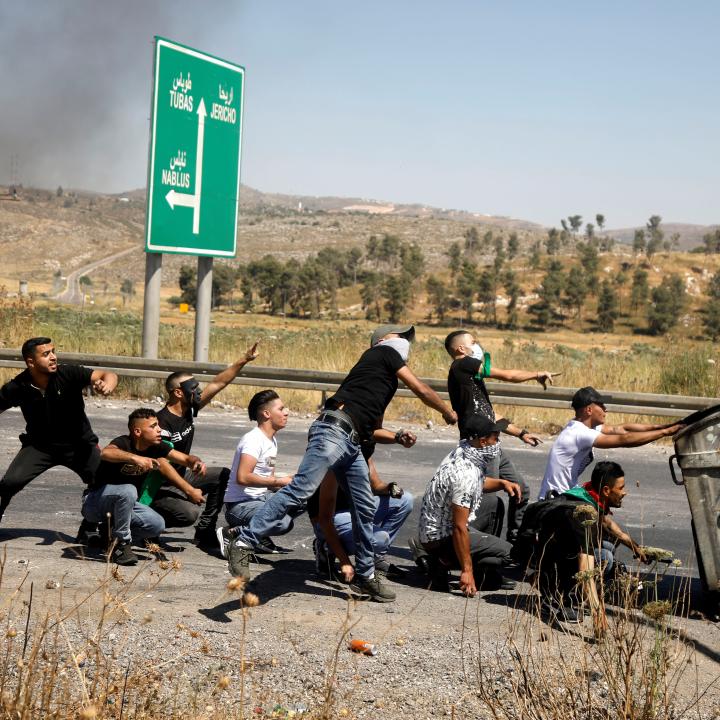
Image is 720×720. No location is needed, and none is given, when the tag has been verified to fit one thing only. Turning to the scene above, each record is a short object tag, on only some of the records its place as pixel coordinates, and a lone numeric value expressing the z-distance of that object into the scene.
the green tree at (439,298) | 94.81
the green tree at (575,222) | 150.88
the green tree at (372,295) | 91.94
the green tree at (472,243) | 134.75
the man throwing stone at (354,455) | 6.24
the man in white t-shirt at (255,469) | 7.26
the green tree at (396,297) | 90.00
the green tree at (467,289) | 94.44
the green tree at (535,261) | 109.38
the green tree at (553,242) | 129.50
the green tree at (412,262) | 102.28
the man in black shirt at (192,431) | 7.67
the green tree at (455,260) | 108.12
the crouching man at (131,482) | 6.90
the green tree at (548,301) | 90.88
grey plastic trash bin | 6.08
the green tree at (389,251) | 125.25
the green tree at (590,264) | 95.25
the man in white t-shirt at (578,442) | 7.10
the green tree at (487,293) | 93.75
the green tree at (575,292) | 91.12
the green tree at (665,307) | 85.44
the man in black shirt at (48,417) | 7.27
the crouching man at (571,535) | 6.21
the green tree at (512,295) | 89.82
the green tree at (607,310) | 89.50
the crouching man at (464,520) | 6.70
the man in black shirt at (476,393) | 7.64
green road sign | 15.73
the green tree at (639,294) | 93.25
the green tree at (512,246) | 127.19
